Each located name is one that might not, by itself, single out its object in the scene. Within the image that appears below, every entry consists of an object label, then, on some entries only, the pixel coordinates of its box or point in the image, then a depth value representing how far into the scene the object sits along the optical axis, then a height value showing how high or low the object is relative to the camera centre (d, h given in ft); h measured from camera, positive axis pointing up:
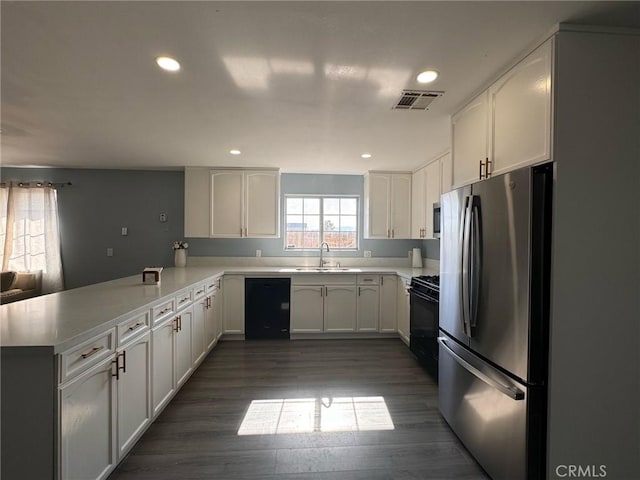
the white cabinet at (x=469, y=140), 6.01 +2.23
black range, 8.57 -2.51
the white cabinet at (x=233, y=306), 12.27 -2.85
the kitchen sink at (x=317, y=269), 12.91 -1.40
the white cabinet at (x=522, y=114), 4.45 +2.15
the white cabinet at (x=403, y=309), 11.54 -2.81
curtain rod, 13.35 +2.36
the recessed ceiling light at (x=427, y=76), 5.53 +3.16
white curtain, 13.25 +0.20
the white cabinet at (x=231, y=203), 13.17 +1.59
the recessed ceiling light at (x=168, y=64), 5.15 +3.12
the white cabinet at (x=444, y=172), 10.50 +2.49
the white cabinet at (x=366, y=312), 12.58 -3.10
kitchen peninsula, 3.87 -2.21
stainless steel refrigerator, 4.42 -1.31
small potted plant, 13.71 -0.78
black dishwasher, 12.35 -3.01
